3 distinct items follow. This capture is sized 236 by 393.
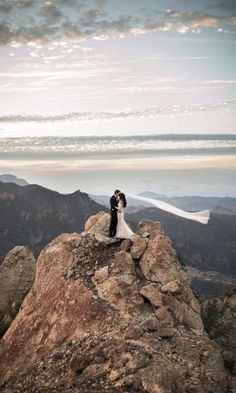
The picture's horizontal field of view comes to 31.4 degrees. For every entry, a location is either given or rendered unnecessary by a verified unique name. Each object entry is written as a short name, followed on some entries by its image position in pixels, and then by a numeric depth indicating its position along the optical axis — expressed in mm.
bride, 27198
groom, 28109
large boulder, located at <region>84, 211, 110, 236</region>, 29381
